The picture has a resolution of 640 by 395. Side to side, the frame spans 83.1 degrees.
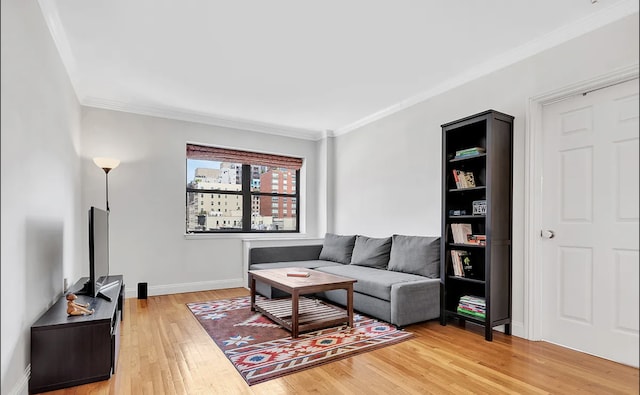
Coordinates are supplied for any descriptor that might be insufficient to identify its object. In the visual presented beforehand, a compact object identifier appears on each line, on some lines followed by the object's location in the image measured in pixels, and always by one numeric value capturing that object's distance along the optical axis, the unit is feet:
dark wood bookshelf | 9.36
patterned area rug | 7.70
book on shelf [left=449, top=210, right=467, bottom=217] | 10.62
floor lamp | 12.77
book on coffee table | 11.22
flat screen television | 8.30
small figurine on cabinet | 7.23
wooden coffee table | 9.70
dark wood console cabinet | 6.59
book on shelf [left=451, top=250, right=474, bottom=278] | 10.50
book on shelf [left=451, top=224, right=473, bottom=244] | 10.51
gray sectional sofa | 10.34
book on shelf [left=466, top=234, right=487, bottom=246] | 9.86
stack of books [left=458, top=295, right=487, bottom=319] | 9.67
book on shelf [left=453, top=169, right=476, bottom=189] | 10.52
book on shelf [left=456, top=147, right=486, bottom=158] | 9.95
